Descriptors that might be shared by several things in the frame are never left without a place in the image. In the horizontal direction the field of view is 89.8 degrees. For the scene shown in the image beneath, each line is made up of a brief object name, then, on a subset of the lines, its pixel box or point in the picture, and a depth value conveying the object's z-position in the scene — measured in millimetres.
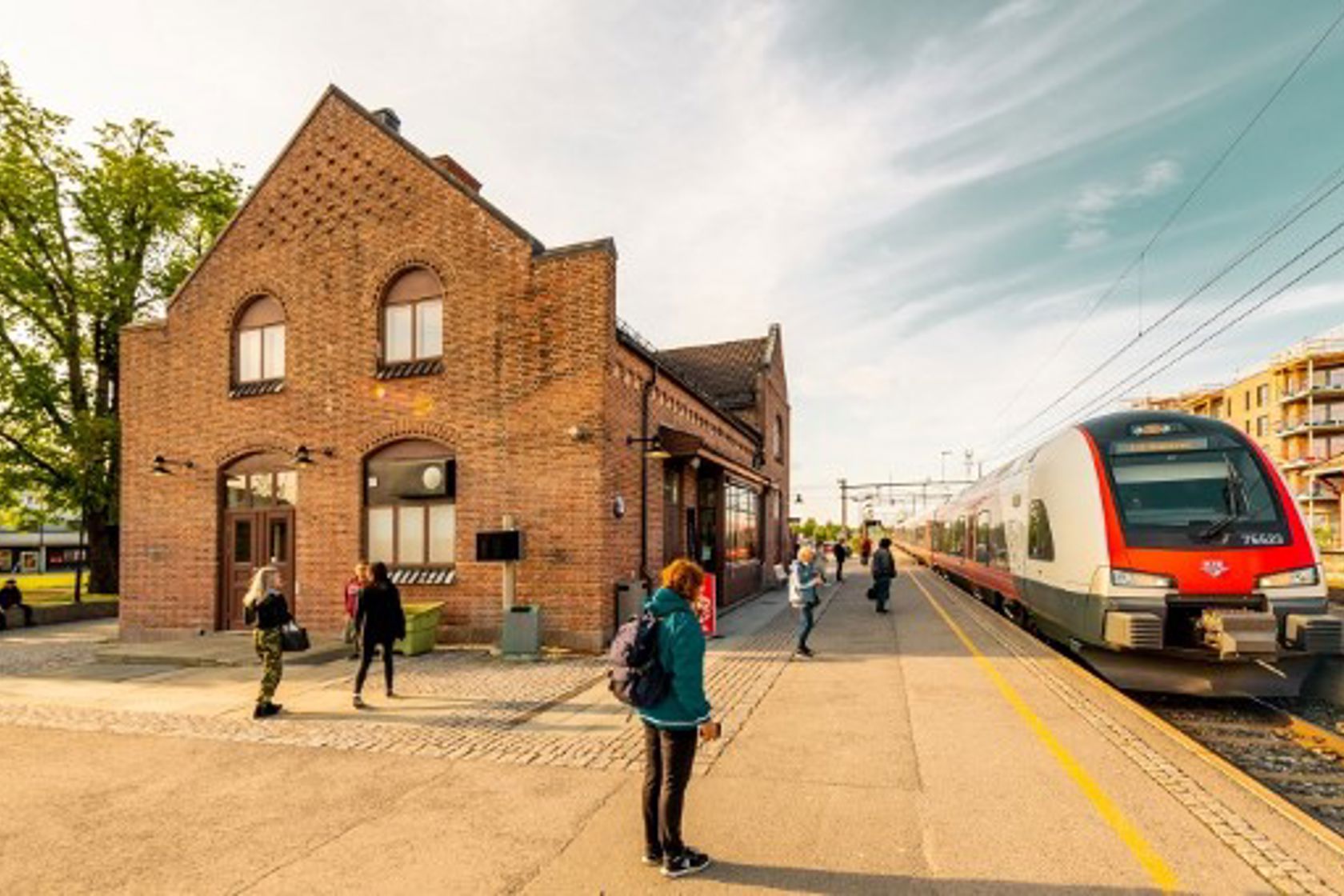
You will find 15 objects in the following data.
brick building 11430
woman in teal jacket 3932
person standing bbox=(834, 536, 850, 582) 25716
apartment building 57241
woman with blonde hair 7520
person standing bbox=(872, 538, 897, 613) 15820
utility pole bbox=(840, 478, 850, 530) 55334
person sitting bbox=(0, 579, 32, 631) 16641
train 7016
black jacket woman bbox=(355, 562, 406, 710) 7934
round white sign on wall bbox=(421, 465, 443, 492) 12078
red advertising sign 11802
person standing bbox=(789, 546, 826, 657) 10547
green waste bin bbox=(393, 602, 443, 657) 11070
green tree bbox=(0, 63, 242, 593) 19656
